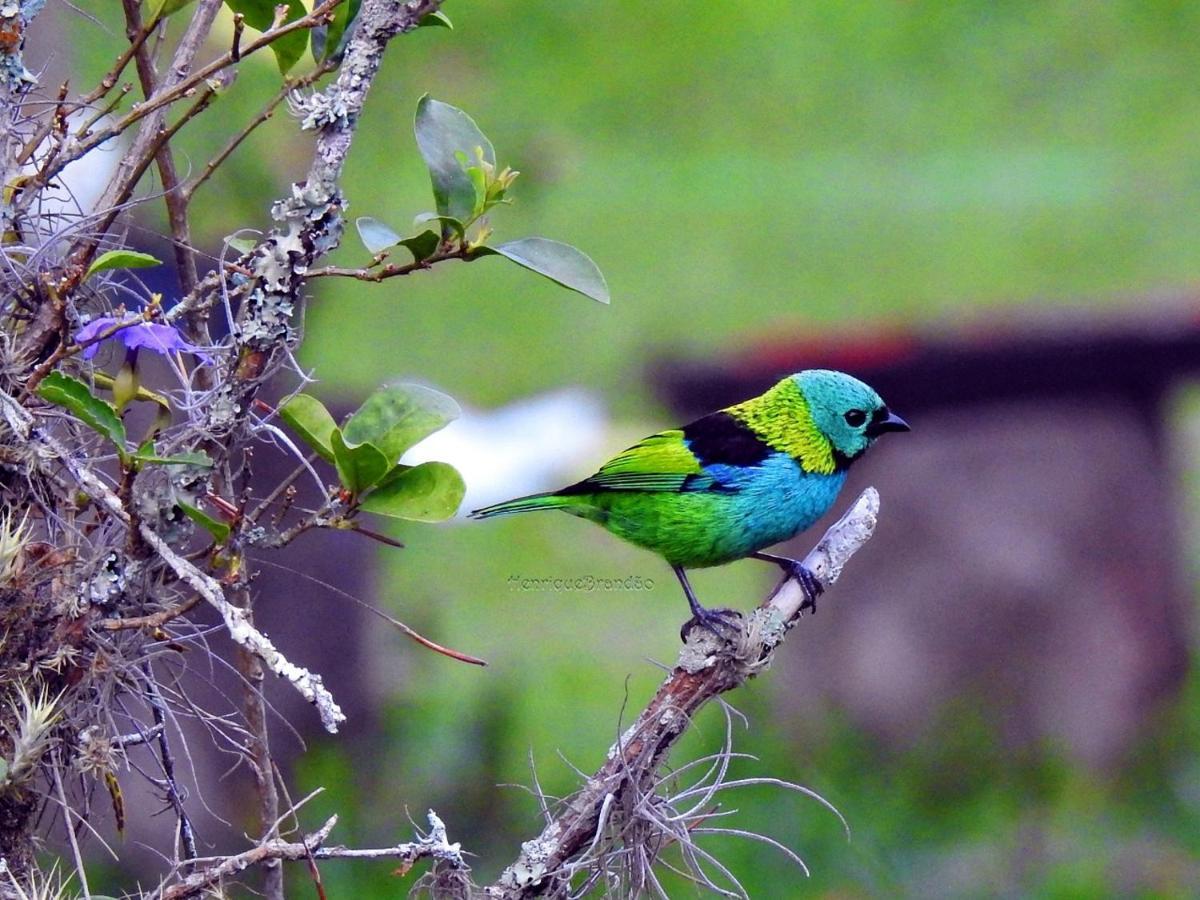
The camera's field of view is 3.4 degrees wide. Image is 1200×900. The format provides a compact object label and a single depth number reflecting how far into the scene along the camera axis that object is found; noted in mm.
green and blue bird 5581
